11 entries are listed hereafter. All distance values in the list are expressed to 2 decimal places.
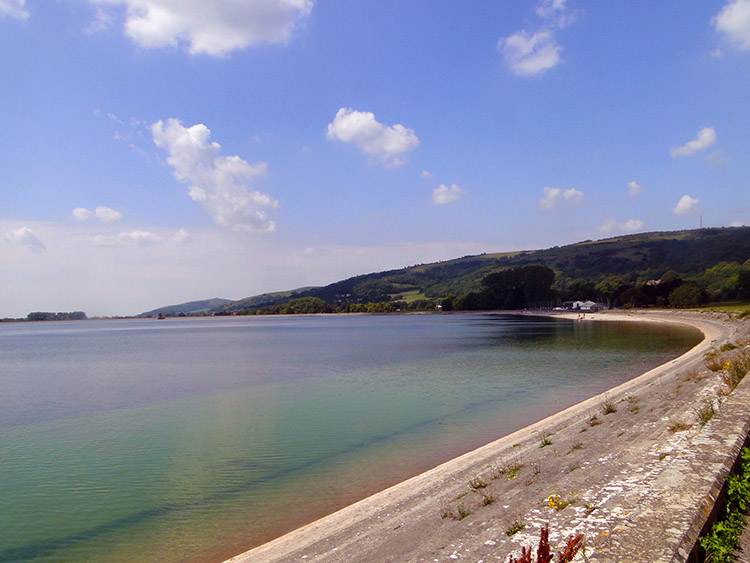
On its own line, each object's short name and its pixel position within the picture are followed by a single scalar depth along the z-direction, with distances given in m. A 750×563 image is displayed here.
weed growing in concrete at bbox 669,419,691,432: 8.23
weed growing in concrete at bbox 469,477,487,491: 7.66
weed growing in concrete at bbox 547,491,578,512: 5.48
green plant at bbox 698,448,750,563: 3.60
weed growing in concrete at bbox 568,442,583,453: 9.01
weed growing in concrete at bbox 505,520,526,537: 5.11
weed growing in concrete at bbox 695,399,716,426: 7.37
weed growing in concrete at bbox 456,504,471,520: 6.36
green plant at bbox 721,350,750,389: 10.41
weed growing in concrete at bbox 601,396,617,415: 12.00
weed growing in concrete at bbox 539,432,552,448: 9.92
